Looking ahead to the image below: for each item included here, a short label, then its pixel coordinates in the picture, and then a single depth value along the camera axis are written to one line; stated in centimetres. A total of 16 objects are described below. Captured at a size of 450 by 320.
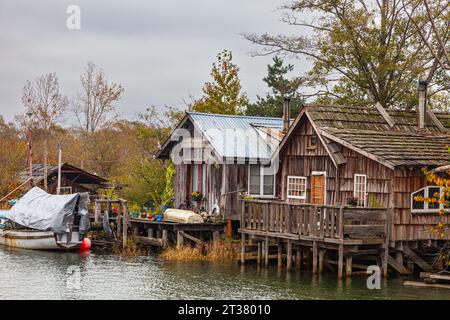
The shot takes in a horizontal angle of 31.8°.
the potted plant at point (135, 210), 3916
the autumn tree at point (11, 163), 5159
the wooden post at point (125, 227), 3741
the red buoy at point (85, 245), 3775
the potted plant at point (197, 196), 3797
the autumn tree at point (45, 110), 7006
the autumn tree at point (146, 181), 4428
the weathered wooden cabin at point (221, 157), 3650
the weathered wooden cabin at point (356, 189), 2819
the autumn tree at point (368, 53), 4141
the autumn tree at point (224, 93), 5531
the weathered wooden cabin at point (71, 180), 4850
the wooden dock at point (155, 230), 3534
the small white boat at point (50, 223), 3728
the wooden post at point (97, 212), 3953
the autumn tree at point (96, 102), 7131
